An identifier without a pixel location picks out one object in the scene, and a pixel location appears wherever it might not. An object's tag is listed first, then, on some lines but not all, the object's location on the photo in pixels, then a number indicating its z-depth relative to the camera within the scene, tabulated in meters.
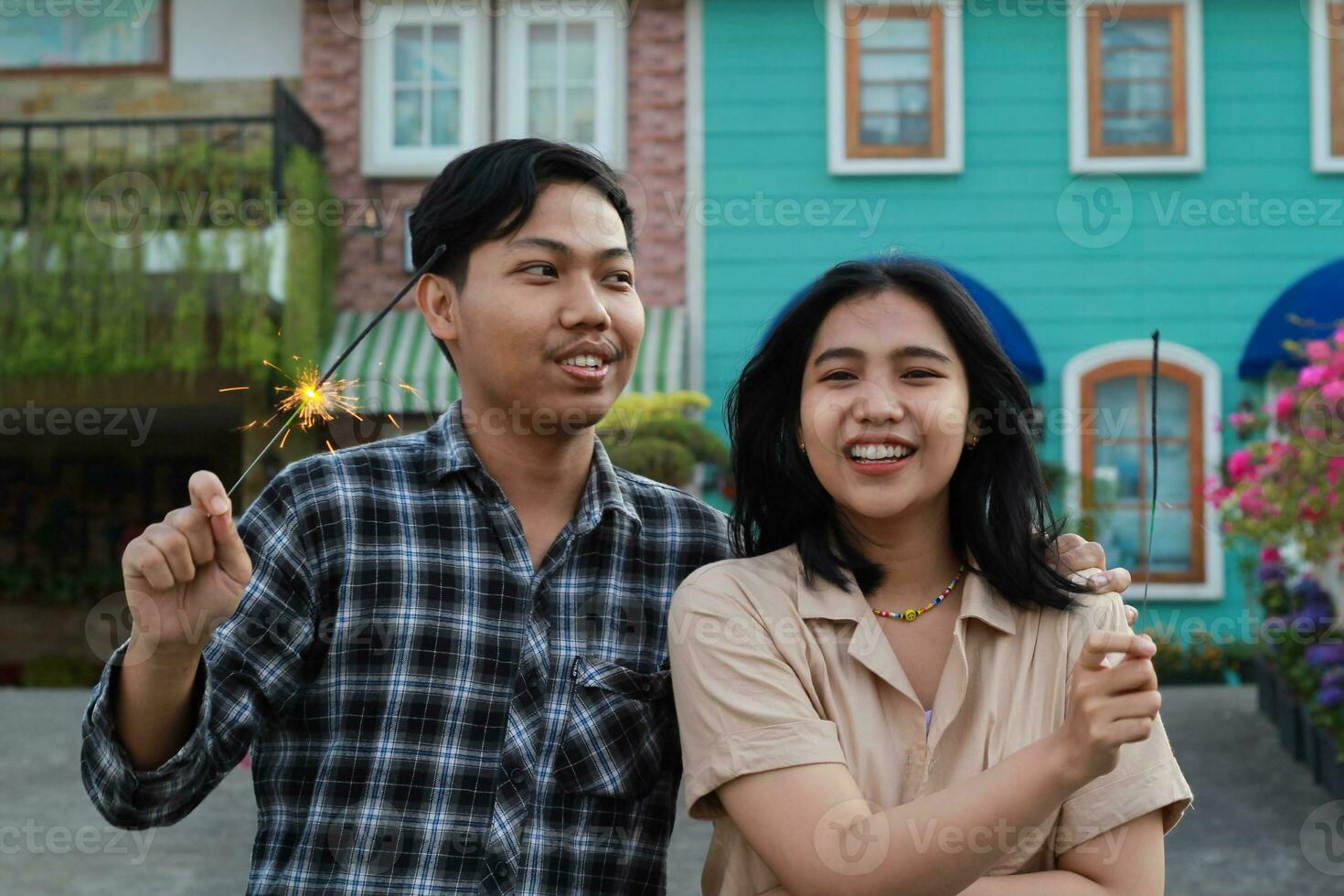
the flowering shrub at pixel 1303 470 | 5.93
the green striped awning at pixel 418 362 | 9.09
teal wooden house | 9.52
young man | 1.97
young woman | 1.61
